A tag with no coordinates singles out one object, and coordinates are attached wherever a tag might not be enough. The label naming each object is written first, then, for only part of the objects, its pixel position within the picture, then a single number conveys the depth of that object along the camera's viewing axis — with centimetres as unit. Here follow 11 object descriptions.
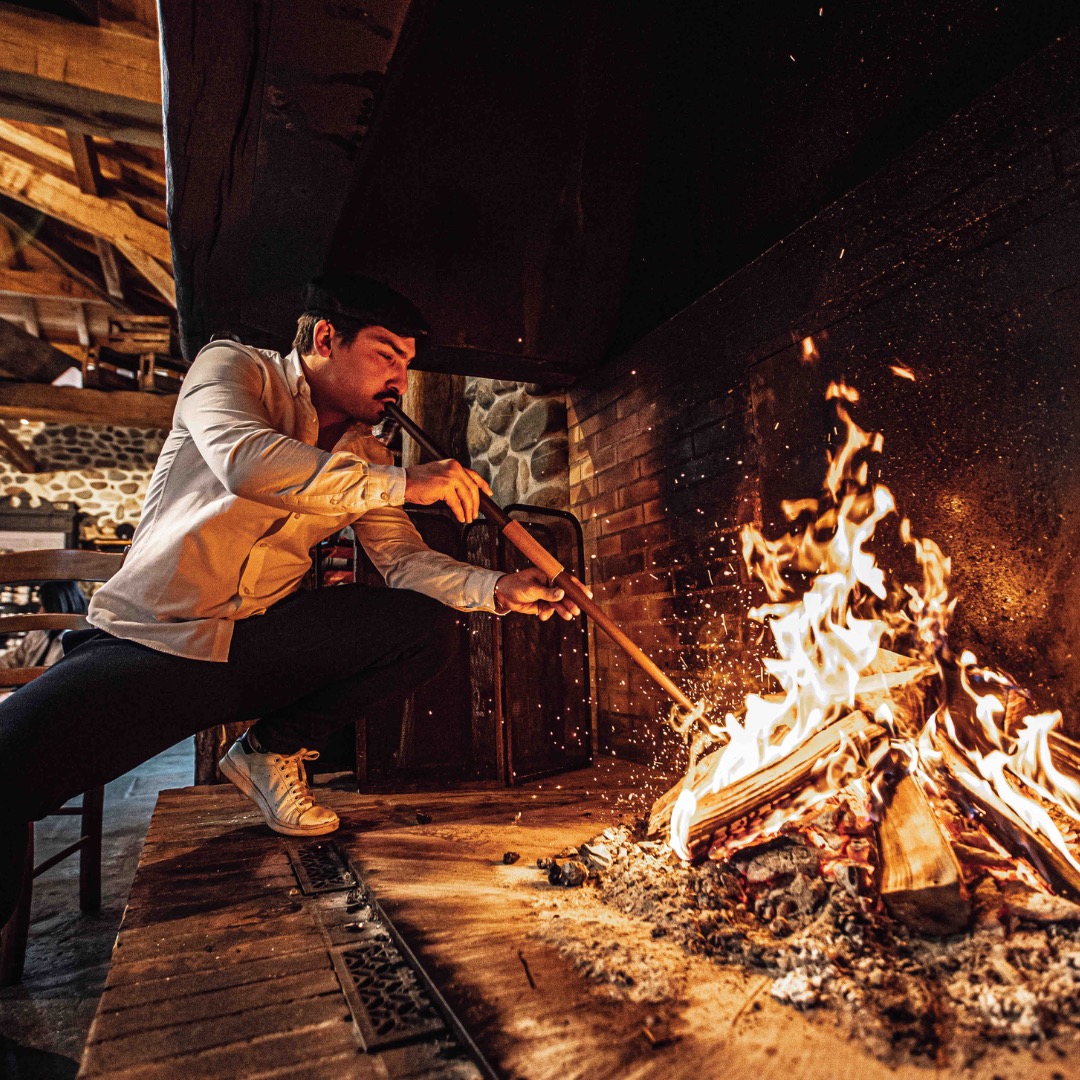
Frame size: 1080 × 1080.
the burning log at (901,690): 154
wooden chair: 235
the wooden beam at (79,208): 678
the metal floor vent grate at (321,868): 163
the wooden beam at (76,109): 380
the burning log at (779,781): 145
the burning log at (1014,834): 117
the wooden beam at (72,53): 371
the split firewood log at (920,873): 112
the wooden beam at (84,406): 922
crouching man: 164
